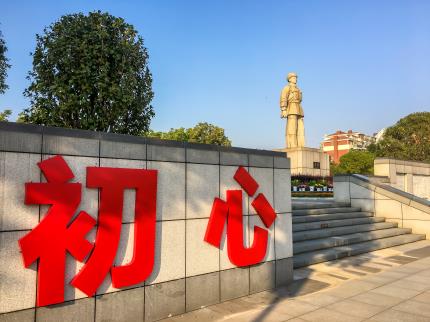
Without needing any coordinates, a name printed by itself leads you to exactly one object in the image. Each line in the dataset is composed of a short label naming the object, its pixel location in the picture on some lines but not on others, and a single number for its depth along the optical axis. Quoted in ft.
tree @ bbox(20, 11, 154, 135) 45.83
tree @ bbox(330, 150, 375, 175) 192.54
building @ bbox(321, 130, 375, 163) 421.87
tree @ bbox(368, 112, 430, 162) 147.84
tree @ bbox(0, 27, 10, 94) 67.67
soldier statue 104.00
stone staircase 34.17
